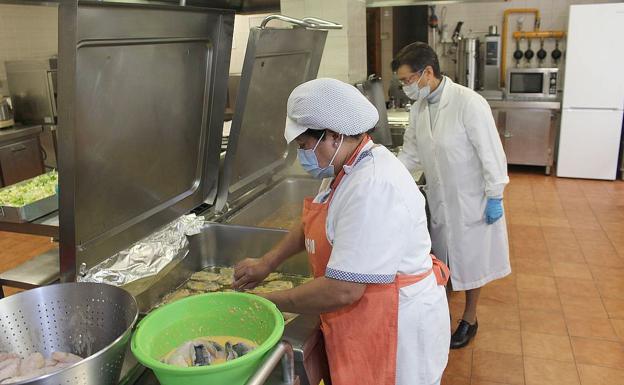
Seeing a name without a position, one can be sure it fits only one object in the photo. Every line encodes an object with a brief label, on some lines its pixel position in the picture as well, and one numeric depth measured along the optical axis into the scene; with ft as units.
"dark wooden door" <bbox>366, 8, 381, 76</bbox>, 20.30
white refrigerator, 15.51
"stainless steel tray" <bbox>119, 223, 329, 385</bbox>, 5.19
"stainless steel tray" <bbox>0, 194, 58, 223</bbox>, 5.23
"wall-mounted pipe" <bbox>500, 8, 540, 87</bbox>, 18.20
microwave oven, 17.21
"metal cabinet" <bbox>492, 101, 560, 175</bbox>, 17.26
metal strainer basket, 3.46
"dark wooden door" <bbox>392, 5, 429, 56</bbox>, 19.98
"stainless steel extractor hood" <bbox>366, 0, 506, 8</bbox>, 13.32
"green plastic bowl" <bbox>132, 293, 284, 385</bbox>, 3.07
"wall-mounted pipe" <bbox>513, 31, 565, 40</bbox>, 17.85
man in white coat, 7.29
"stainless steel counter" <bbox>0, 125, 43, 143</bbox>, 14.08
